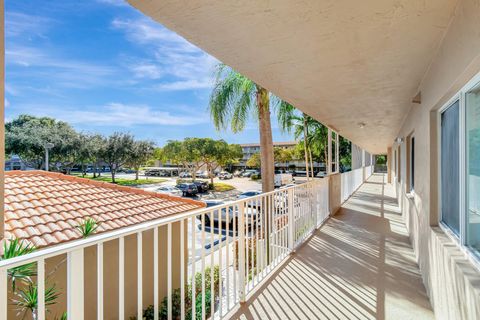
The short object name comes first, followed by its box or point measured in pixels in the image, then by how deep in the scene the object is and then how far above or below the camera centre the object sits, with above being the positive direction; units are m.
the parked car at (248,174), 42.00 -2.05
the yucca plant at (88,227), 3.03 -0.76
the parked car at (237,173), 43.52 -2.10
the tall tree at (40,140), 21.73 +1.84
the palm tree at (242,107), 6.40 +1.37
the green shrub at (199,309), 4.13 -2.39
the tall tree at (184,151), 27.12 +1.05
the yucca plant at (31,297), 1.73 -0.94
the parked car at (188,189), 23.61 -2.47
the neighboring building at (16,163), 22.72 -0.18
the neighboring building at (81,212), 4.27 -1.08
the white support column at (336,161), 7.54 -0.02
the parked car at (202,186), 25.20 -2.45
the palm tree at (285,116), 7.59 +1.33
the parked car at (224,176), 38.96 -2.21
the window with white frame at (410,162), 4.71 -0.02
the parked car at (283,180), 25.88 -1.92
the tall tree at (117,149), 27.53 +1.23
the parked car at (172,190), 24.94 -2.76
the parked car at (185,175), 37.47 -1.98
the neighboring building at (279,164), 44.97 +0.30
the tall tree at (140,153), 28.67 +0.89
